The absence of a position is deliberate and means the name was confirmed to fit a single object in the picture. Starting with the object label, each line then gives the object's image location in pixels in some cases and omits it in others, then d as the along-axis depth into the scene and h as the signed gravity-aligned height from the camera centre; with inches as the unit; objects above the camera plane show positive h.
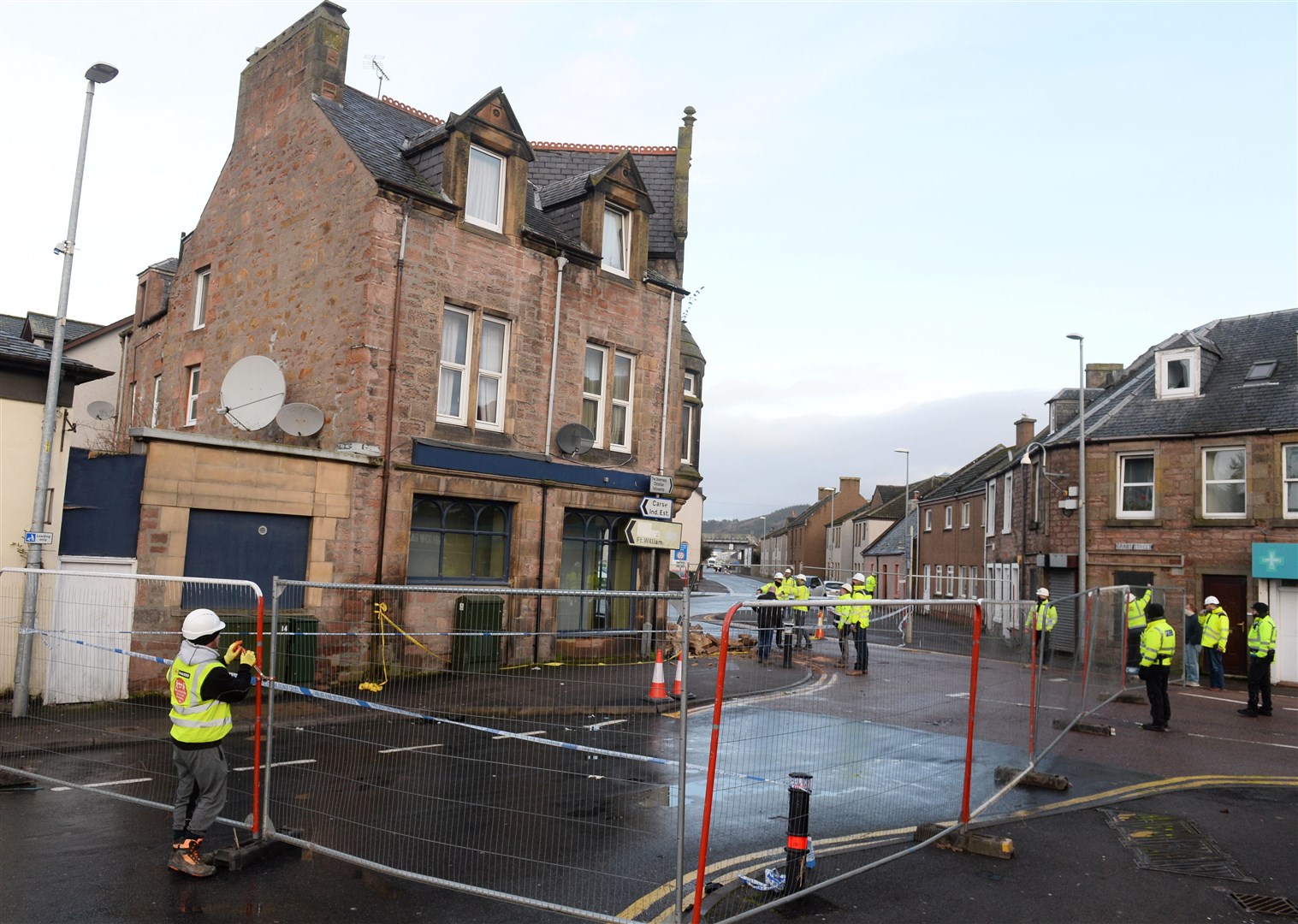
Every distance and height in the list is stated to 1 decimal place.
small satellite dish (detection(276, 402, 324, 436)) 641.0 +82.0
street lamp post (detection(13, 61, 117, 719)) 459.8 +46.7
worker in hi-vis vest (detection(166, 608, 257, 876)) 250.8 -50.3
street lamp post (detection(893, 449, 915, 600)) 2006.5 +68.0
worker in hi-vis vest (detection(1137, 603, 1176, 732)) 522.6 -45.3
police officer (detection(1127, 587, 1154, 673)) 689.6 -33.1
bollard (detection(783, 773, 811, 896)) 232.4 -68.0
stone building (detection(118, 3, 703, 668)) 601.6 +145.2
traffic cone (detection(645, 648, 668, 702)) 261.8 -36.3
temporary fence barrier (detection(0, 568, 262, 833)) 359.3 -70.8
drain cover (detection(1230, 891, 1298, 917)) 248.5 -85.4
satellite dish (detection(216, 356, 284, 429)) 641.0 +99.5
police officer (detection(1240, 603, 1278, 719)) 604.4 -45.2
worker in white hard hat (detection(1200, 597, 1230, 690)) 736.3 -41.1
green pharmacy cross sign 906.7 +24.9
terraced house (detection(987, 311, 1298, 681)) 928.3 +107.9
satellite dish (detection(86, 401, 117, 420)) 698.6 +89.9
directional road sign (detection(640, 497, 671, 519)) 792.3 +41.4
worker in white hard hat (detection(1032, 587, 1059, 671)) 422.9 -22.5
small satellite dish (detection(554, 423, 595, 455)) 740.6 +89.6
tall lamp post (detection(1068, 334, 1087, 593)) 1009.5 +105.1
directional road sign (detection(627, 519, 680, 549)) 788.6 +18.7
